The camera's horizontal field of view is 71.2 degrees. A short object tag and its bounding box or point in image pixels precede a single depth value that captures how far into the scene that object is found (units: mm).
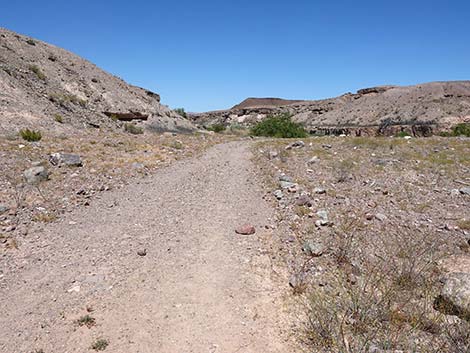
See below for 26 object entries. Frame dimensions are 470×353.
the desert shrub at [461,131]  24312
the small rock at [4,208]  6613
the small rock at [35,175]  8250
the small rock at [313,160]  11542
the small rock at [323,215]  6566
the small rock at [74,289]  4410
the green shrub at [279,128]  24859
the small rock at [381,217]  6567
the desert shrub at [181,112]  39125
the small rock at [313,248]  5348
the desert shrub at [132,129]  21964
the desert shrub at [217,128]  33875
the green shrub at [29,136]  12344
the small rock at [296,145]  14930
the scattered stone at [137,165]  10773
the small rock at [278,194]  8057
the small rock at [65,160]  9750
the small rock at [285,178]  9273
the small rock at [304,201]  7379
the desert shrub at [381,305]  3383
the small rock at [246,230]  6191
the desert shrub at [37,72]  21203
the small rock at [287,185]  8602
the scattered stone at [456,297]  3746
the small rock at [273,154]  13062
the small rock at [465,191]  7973
